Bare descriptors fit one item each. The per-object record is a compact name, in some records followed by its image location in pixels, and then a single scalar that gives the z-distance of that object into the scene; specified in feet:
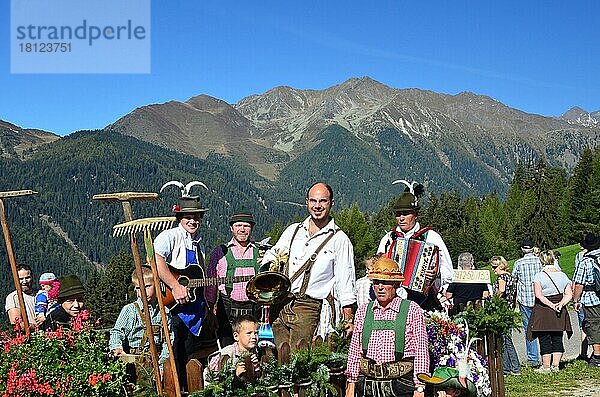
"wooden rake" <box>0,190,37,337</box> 19.27
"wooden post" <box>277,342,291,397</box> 18.51
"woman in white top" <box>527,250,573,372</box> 35.73
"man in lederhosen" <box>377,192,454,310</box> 24.70
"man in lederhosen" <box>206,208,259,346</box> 24.58
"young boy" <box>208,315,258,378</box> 18.08
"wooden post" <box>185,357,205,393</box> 16.51
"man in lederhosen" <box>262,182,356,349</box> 22.33
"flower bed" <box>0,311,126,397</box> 16.49
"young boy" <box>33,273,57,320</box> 25.96
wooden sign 27.66
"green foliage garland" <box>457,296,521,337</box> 24.34
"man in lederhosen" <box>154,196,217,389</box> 22.65
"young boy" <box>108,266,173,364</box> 20.72
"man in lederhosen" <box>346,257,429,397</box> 18.38
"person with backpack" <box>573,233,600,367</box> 36.14
